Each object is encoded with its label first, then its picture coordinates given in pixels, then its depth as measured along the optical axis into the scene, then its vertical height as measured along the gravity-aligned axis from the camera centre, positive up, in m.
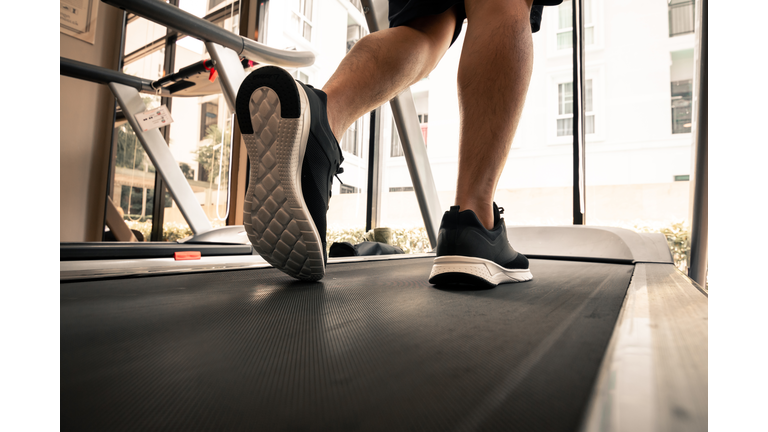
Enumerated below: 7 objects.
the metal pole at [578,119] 2.46 +0.61
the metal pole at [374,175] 4.16 +0.41
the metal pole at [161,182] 3.86 +0.31
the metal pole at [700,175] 1.49 +0.16
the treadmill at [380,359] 0.19 -0.10
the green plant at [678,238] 2.75 -0.16
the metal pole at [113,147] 3.41 +0.57
